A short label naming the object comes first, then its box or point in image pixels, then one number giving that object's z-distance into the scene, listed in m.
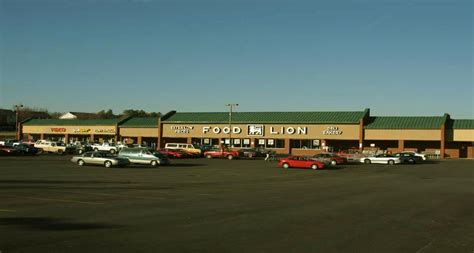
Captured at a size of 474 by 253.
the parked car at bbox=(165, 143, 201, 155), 58.50
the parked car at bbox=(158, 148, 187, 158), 54.03
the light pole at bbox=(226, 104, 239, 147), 74.06
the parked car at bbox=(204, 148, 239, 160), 56.91
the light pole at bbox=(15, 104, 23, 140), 98.25
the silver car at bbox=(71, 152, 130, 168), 37.72
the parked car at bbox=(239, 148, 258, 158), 60.88
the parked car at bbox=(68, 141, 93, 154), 61.65
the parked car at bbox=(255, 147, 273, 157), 62.46
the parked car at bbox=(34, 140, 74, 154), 60.72
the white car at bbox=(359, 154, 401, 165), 49.84
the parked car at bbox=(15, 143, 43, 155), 54.03
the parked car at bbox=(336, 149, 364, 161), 52.38
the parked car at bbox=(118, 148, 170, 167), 40.69
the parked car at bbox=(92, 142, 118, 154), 64.15
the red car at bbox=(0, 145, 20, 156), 52.62
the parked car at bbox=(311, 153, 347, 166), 43.98
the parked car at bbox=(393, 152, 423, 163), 51.00
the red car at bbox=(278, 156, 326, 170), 40.53
